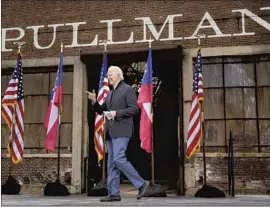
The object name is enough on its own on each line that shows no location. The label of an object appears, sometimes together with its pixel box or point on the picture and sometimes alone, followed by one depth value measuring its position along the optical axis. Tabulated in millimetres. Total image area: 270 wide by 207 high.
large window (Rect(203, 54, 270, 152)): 9969
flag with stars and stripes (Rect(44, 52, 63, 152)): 9492
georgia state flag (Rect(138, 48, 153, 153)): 8758
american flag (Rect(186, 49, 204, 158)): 9127
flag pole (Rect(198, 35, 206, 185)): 9148
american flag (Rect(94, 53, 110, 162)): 9586
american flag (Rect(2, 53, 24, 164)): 9703
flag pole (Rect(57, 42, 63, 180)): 9758
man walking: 5090
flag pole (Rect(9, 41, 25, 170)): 9681
